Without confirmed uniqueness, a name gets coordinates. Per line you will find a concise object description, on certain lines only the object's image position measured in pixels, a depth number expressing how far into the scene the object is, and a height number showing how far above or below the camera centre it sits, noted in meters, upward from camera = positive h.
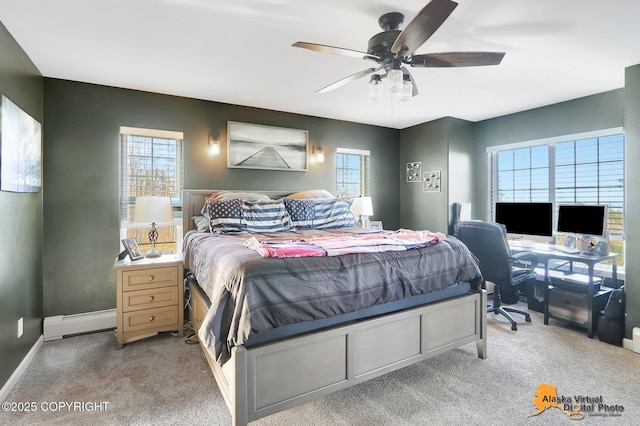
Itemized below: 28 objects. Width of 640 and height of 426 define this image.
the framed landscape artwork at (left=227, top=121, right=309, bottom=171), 3.88 +0.76
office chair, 3.12 -0.49
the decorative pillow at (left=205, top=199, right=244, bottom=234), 3.06 -0.08
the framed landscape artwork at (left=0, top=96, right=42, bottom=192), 2.08 +0.42
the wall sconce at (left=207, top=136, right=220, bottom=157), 3.74 +0.71
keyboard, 3.17 -0.42
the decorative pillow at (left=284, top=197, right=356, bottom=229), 3.51 -0.07
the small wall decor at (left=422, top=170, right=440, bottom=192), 4.64 +0.38
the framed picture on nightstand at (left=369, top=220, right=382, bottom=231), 4.70 -0.25
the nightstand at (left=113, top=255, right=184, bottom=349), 2.74 -0.79
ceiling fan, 1.91 +0.93
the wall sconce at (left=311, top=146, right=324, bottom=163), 4.45 +0.72
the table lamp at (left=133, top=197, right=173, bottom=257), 2.90 -0.03
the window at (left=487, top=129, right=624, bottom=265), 3.43 +0.43
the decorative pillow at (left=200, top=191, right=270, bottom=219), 3.49 +0.13
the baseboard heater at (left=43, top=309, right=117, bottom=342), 2.93 -1.09
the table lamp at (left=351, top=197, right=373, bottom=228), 4.23 +0.01
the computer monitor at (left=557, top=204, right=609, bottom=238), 3.12 -0.11
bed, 1.61 -0.65
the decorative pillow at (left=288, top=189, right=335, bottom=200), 4.05 +0.16
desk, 2.95 -0.81
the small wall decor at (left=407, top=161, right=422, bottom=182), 4.93 +0.57
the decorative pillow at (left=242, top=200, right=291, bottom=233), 3.15 -0.09
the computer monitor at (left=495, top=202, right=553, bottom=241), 3.60 -0.13
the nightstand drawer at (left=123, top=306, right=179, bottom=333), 2.77 -0.98
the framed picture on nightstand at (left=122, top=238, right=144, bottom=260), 2.92 -0.38
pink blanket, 1.84 -0.24
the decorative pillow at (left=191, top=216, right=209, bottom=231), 3.32 -0.16
